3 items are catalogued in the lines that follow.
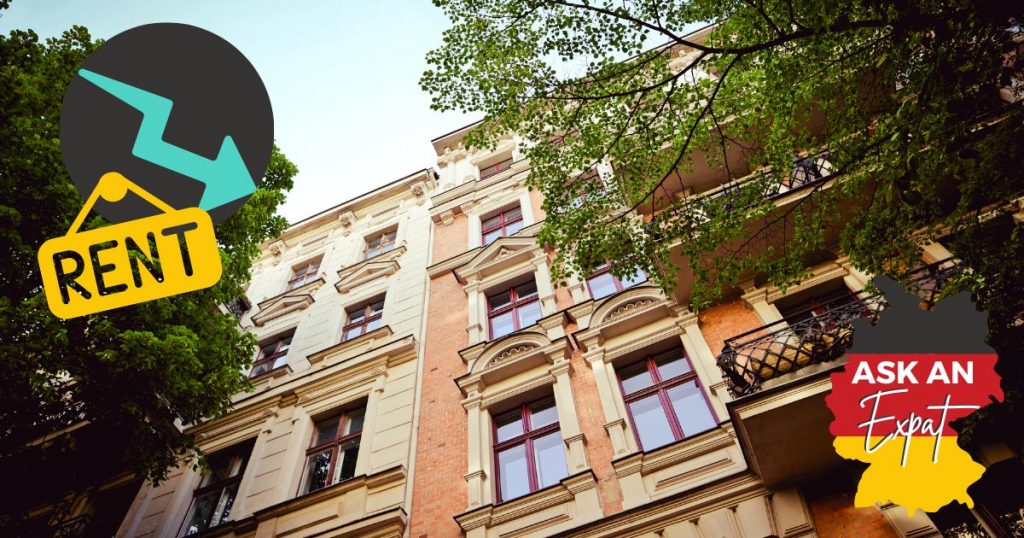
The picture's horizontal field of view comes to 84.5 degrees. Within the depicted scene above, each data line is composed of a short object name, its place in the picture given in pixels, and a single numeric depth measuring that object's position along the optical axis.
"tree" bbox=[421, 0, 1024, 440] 5.57
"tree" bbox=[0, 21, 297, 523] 7.74
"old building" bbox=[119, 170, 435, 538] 9.35
